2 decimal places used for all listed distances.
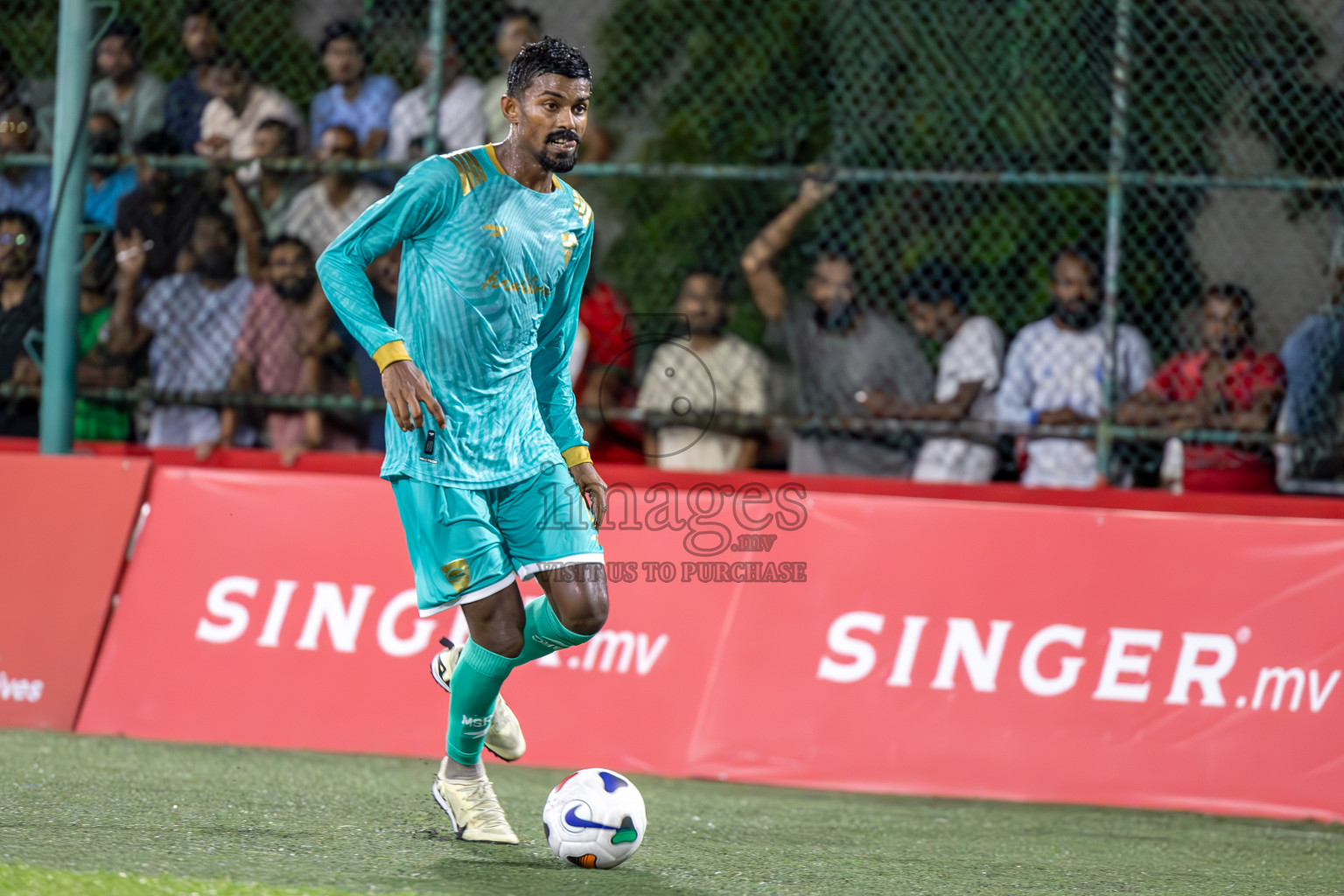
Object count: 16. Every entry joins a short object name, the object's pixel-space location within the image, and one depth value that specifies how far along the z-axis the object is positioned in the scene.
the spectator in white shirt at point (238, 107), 16.67
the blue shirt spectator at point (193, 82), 16.84
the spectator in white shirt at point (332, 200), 16.25
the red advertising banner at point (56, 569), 13.11
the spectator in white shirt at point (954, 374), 14.79
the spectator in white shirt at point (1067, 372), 14.57
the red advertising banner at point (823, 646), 11.71
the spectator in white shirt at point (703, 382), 14.99
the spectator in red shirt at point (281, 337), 15.79
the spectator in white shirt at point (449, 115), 16.19
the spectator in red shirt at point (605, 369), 15.34
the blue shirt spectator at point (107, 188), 16.28
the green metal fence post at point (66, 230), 14.27
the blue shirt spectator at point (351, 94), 16.83
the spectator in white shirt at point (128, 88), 16.92
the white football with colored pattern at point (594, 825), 8.10
